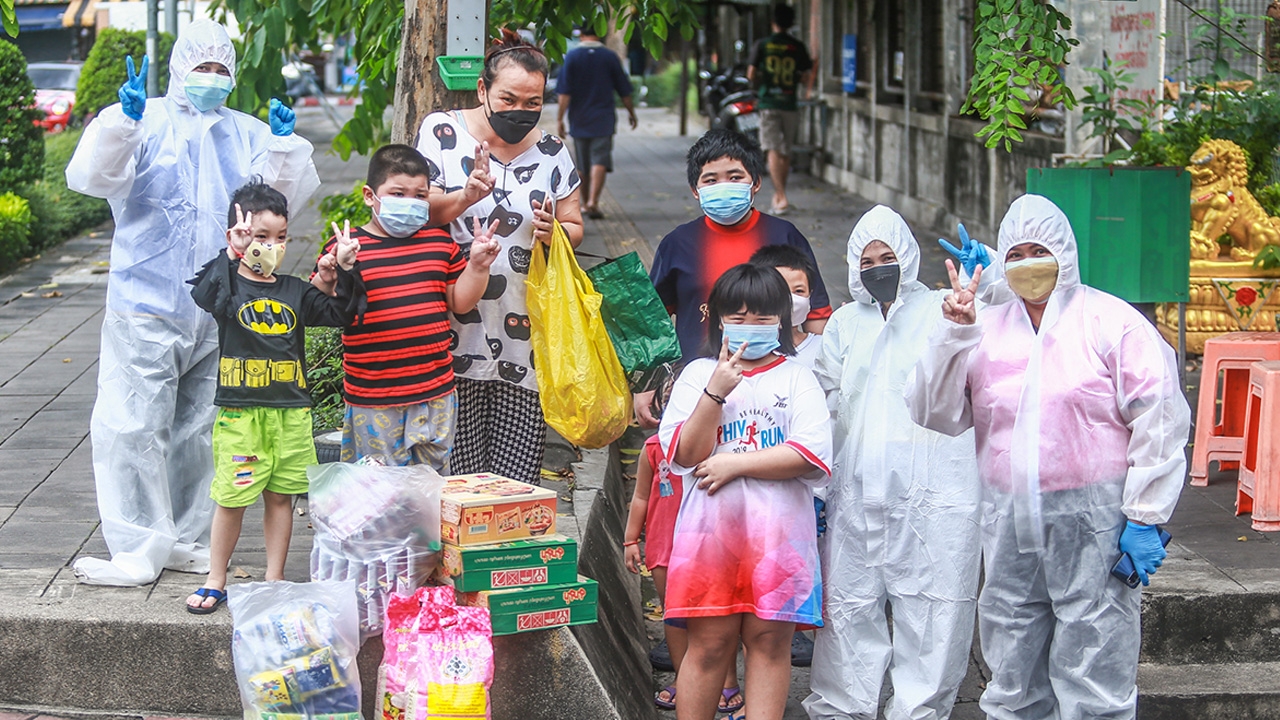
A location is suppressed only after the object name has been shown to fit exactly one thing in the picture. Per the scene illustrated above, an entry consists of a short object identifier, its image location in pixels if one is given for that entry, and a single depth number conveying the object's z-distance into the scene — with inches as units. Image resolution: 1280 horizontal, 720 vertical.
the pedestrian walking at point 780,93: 543.2
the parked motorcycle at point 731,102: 654.5
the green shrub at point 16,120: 502.0
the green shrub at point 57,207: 512.1
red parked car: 854.0
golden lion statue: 320.2
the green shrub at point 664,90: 1376.7
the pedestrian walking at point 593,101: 503.5
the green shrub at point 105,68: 691.4
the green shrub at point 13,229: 458.0
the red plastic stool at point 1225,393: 248.7
